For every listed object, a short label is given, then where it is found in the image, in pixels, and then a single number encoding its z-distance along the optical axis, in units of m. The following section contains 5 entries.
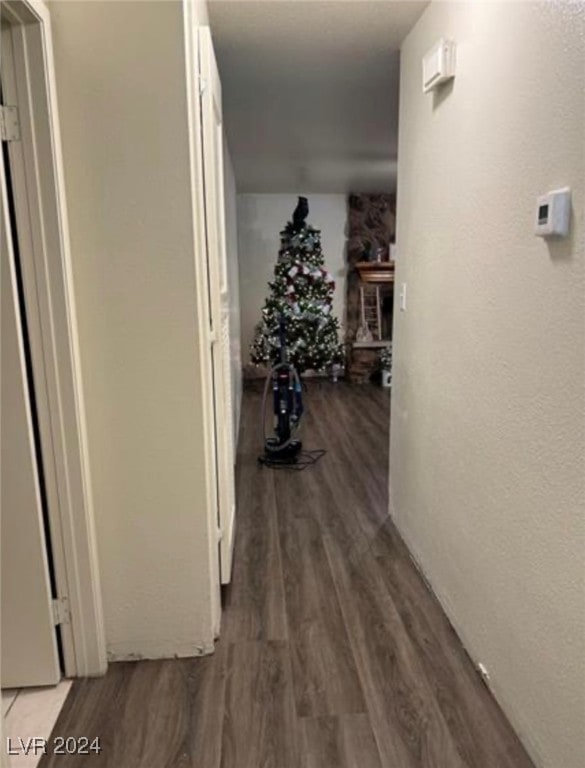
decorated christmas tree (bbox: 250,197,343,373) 6.31
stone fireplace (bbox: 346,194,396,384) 6.77
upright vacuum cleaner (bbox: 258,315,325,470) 3.91
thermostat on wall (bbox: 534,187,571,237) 1.25
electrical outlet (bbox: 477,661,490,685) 1.75
